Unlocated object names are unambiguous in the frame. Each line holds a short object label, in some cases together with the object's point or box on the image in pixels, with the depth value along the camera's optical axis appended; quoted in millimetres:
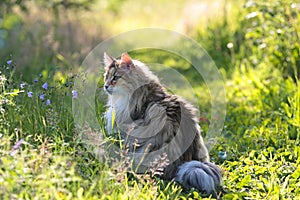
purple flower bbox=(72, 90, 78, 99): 9461
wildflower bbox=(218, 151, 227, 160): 10297
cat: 9141
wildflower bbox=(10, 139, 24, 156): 7209
